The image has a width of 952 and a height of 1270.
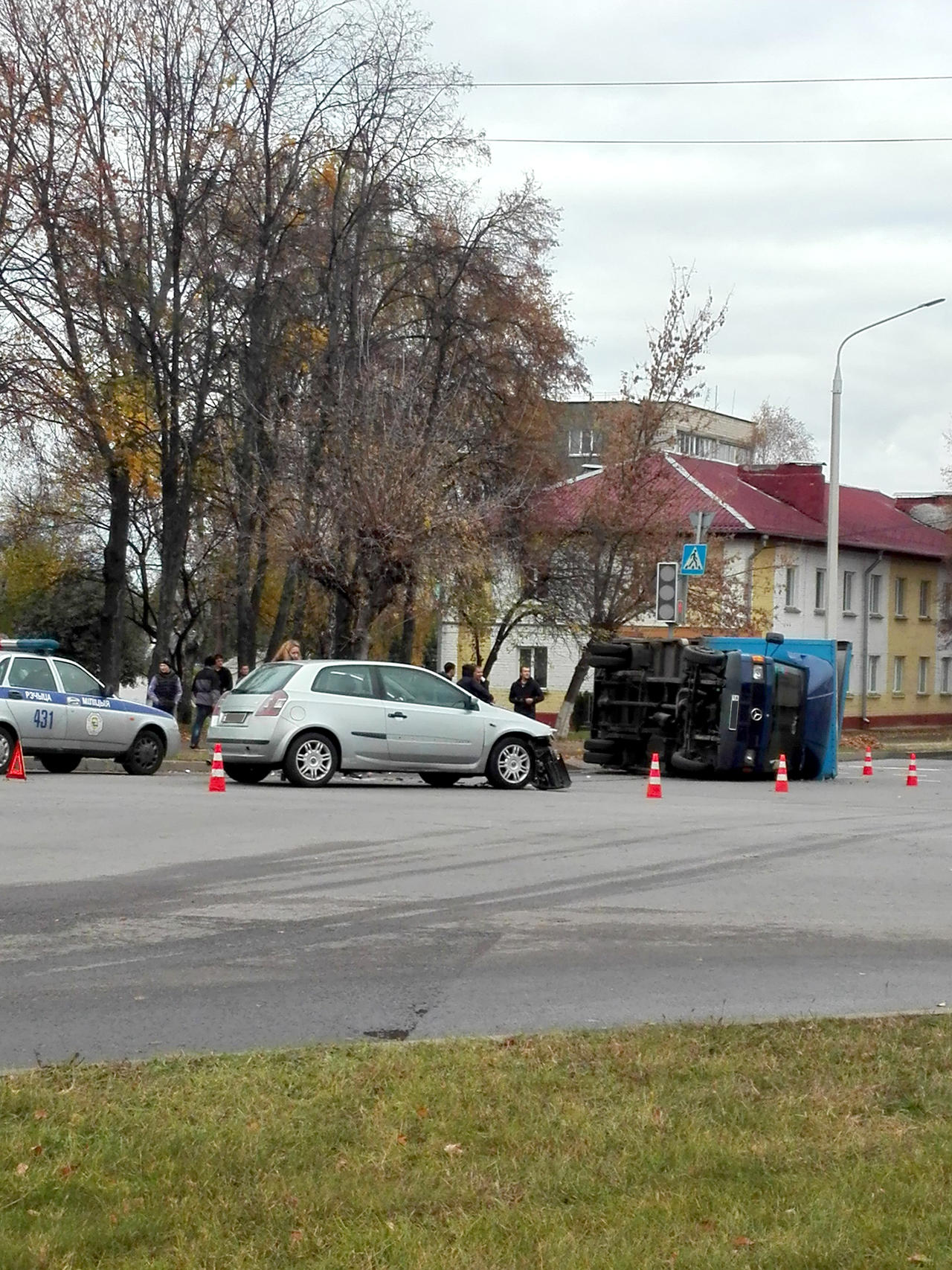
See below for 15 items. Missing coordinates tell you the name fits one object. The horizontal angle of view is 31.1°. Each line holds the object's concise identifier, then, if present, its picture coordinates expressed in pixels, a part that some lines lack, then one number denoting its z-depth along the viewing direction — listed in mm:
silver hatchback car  20578
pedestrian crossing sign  26859
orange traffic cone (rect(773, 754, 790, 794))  23438
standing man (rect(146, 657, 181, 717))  29297
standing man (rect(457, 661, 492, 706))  28781
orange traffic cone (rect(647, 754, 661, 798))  20641
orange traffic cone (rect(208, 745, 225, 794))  19484
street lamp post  34212
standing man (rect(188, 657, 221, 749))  28734
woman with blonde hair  24953
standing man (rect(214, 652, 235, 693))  29094
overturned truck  25625
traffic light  26781
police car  21828
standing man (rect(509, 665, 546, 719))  29672
